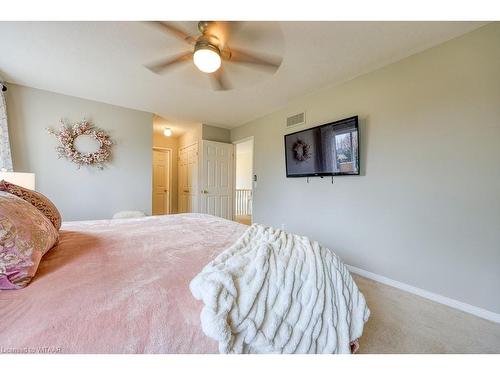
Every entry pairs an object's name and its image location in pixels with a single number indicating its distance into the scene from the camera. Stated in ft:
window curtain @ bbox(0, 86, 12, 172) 8.23
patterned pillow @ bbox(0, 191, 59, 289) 2.14
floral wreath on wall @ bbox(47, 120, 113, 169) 9.91
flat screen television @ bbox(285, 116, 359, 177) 8.05
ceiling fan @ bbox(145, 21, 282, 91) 4.55
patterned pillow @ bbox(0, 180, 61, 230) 3.50
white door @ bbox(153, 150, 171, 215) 17.99
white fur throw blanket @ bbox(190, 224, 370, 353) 2.28
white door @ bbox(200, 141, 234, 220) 14.57
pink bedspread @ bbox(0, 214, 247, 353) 1.81
